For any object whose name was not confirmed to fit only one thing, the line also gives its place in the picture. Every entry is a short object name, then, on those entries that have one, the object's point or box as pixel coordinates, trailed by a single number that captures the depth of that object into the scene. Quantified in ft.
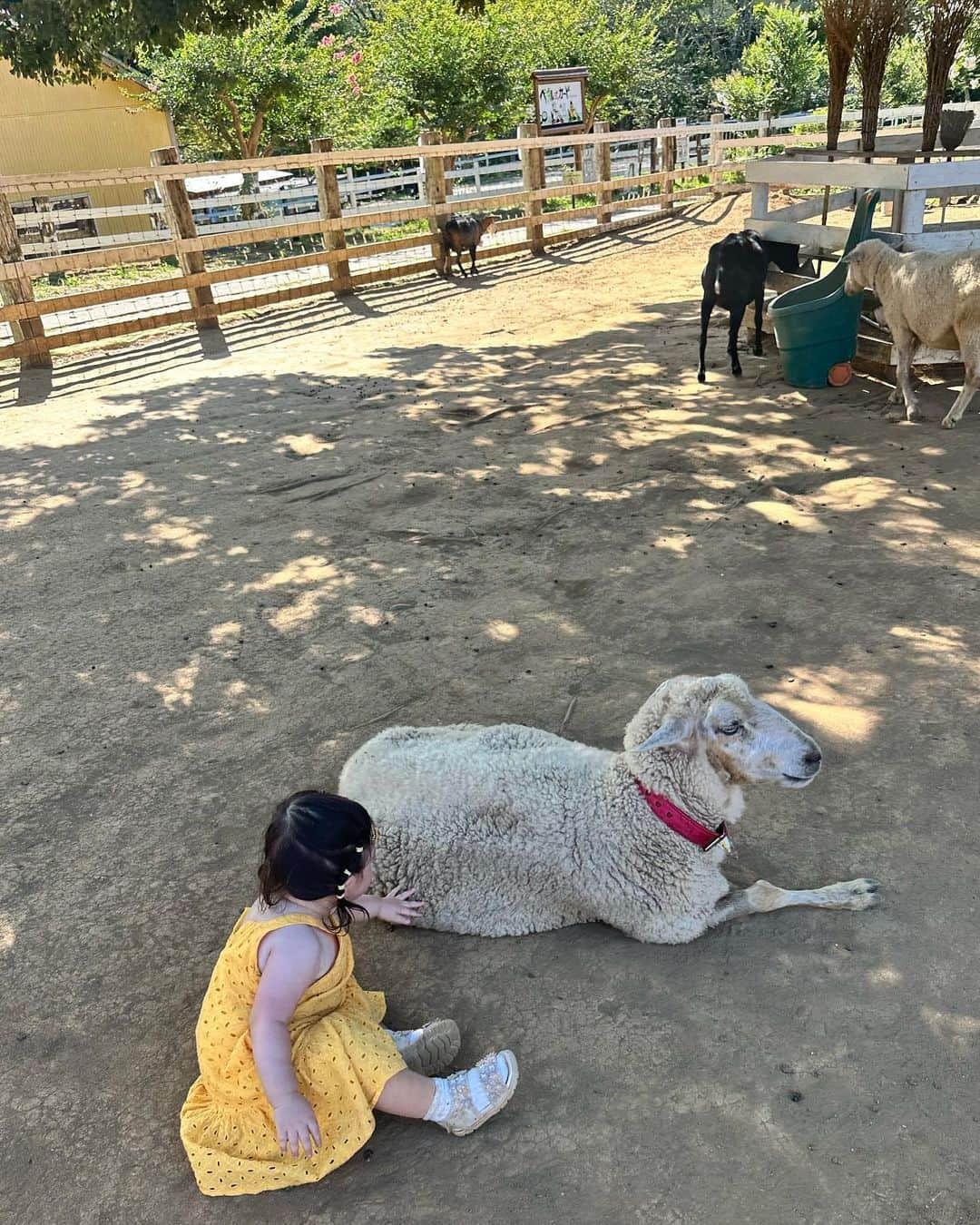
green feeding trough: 22.17
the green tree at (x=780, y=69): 108.06
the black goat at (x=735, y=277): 24.62
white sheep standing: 19.08
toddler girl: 6.41
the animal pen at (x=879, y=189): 21.58
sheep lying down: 8.27
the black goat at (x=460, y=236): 43.83
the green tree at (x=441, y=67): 77.36
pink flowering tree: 79.30
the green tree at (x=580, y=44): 87.86
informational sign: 52.95
